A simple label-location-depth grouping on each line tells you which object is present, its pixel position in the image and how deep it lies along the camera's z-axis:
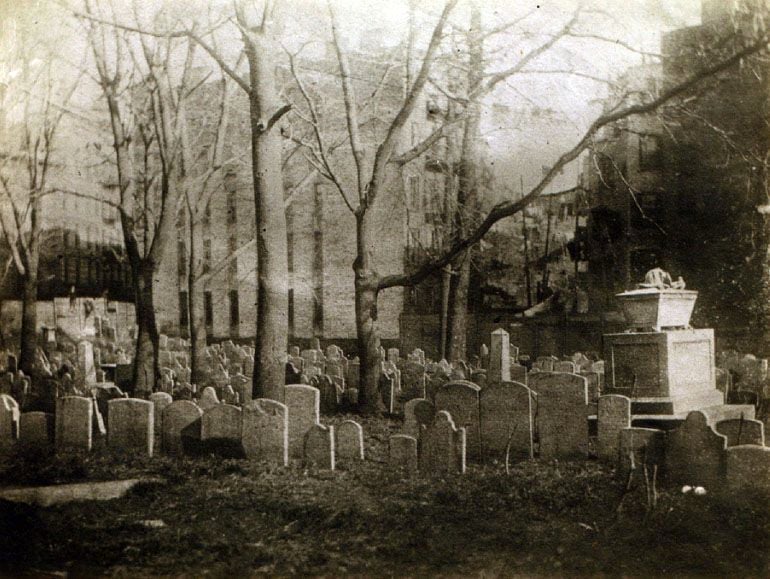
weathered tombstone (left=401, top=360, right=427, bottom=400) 7.85
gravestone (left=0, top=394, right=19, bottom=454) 5.03
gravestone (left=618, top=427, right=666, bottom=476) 4.38
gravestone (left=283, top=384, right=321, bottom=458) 5.14
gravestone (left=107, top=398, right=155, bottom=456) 5.43
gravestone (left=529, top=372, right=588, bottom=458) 5.31
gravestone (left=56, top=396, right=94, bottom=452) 5.30
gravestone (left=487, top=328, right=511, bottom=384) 6.99
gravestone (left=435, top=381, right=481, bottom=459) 5.48
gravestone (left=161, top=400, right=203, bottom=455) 5.39
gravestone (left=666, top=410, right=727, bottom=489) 4.07
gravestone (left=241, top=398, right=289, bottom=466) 5.02
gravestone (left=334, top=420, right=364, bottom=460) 4.95
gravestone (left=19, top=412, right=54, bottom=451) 5.12
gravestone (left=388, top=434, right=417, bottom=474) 4.80
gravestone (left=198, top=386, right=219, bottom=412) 5.87
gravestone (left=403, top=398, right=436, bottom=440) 5.64
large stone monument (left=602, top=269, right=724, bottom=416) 5.75
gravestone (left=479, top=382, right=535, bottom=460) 5.37
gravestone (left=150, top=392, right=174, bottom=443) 5.65
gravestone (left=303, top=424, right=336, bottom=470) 4.88
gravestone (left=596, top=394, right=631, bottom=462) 5.03
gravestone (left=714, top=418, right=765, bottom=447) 4.27
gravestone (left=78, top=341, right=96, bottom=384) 6.79
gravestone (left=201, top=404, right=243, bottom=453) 5.21
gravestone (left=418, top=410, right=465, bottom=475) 4.77
